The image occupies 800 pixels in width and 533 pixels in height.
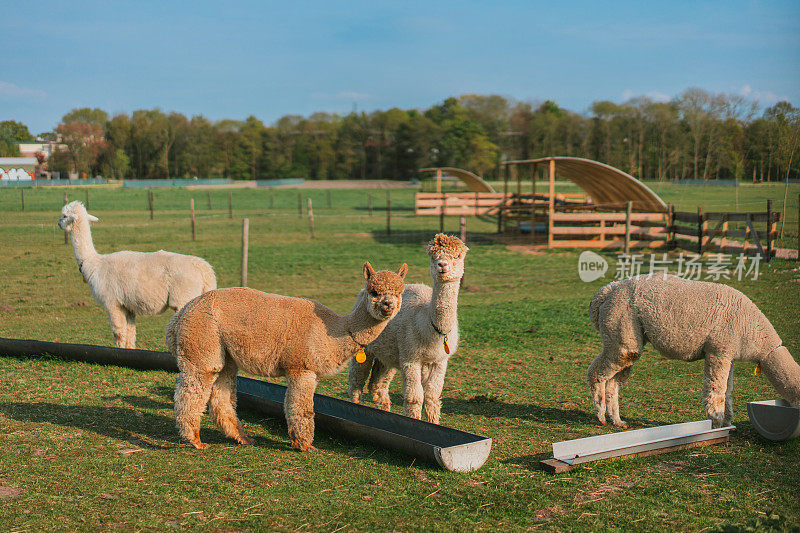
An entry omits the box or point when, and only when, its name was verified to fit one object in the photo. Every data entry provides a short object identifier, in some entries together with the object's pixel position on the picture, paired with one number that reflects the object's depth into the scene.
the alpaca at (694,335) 6.15
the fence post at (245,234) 12.95
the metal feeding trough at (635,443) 5.13
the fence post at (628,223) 18.10
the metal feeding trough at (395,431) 4.93
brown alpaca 5.42
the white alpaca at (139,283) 9.27
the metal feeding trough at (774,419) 5.65
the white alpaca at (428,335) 5.50
